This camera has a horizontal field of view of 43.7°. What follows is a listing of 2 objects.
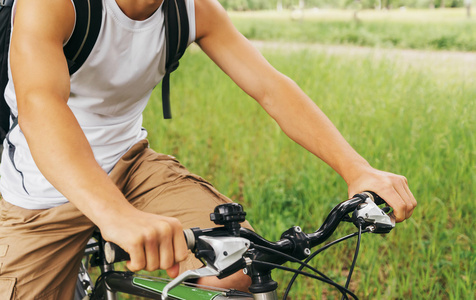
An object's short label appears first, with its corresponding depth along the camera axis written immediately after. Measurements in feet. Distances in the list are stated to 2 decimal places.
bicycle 3.63
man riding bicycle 4.98
